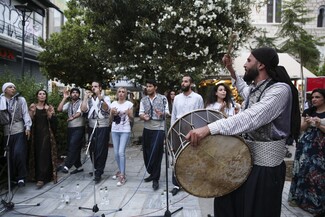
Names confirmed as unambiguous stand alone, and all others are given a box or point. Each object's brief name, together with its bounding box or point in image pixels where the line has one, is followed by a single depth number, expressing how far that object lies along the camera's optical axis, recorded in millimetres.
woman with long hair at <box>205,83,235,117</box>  6132
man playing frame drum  2451
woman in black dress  6344
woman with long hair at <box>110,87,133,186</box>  6391
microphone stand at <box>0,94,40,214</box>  4891
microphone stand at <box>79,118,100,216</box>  4617
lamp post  9989
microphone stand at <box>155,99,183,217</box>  4477
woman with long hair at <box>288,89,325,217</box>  4762
